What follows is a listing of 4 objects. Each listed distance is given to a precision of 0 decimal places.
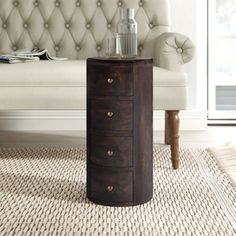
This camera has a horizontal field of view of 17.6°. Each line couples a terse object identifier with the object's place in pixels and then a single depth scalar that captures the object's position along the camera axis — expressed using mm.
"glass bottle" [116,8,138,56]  2880
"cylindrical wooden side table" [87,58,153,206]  2608
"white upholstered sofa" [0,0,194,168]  4201
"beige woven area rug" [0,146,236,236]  2328
